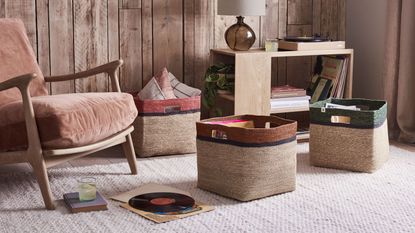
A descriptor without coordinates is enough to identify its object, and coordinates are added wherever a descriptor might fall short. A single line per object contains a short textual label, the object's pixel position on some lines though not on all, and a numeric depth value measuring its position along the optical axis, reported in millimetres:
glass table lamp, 3748
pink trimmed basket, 3518
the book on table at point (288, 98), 3918
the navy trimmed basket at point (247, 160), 2762
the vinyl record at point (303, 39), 3984
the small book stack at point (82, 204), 2666
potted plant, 3867
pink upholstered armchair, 2662
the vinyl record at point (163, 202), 2664
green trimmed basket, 3217
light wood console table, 3748
